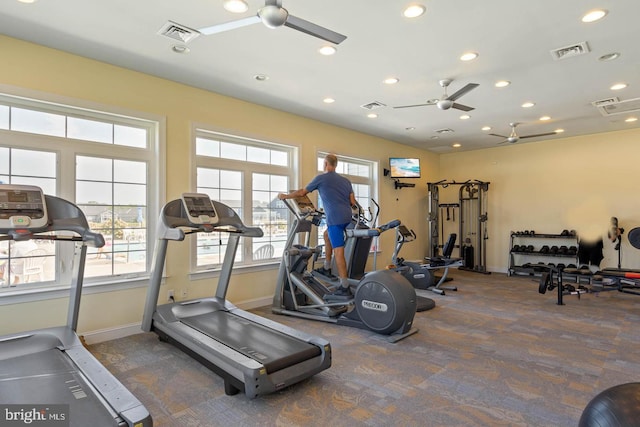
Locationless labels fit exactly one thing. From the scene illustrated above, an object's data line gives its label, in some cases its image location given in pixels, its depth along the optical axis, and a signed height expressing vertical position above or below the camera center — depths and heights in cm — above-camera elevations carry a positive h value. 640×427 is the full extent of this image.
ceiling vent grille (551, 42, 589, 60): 346 +163
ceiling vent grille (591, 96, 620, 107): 503 +163
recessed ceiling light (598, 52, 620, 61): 365 +164
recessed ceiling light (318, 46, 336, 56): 352 +165
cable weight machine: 841 -8
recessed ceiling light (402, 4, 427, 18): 282 +164
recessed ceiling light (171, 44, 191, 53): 349 +165
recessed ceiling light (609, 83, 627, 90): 448 +164
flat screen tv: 754 +104
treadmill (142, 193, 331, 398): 257 -102
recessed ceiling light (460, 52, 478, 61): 365 +164
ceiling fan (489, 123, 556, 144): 627 +155
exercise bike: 618 -86
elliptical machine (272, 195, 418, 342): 365 -89
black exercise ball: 135 -75
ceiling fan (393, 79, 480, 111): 403 +141
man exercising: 463 +16
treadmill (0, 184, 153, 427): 196 -101
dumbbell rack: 739 -73
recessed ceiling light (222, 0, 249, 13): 278 +165
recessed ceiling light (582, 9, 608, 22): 289 +164
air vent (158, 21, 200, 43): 310 +164
